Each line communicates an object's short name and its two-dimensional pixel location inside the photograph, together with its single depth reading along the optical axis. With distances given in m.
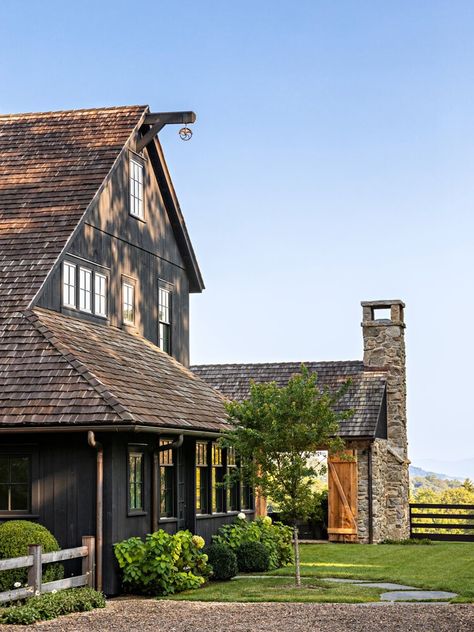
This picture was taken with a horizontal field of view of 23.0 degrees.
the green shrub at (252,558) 22.09
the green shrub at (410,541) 31.69
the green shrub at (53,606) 14.76
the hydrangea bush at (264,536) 22.78
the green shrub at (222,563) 20.59
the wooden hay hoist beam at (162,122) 24.62
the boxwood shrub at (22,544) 16.67
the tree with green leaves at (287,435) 18.86
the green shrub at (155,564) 18.00
